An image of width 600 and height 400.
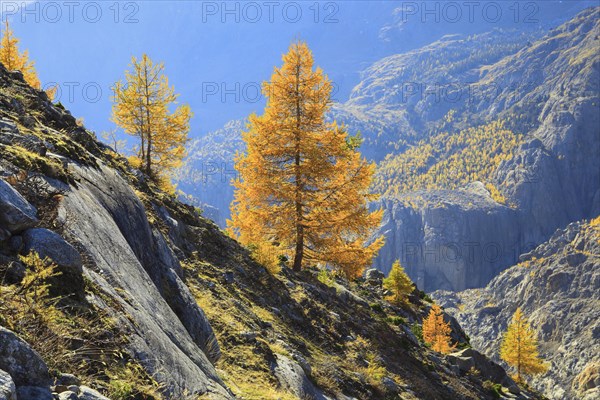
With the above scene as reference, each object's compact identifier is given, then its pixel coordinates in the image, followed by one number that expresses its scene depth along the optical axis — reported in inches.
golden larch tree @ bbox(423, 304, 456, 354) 1182.9
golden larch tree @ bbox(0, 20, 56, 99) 1252.5
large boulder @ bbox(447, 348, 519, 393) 991.0
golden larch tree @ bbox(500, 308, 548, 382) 2026.3
